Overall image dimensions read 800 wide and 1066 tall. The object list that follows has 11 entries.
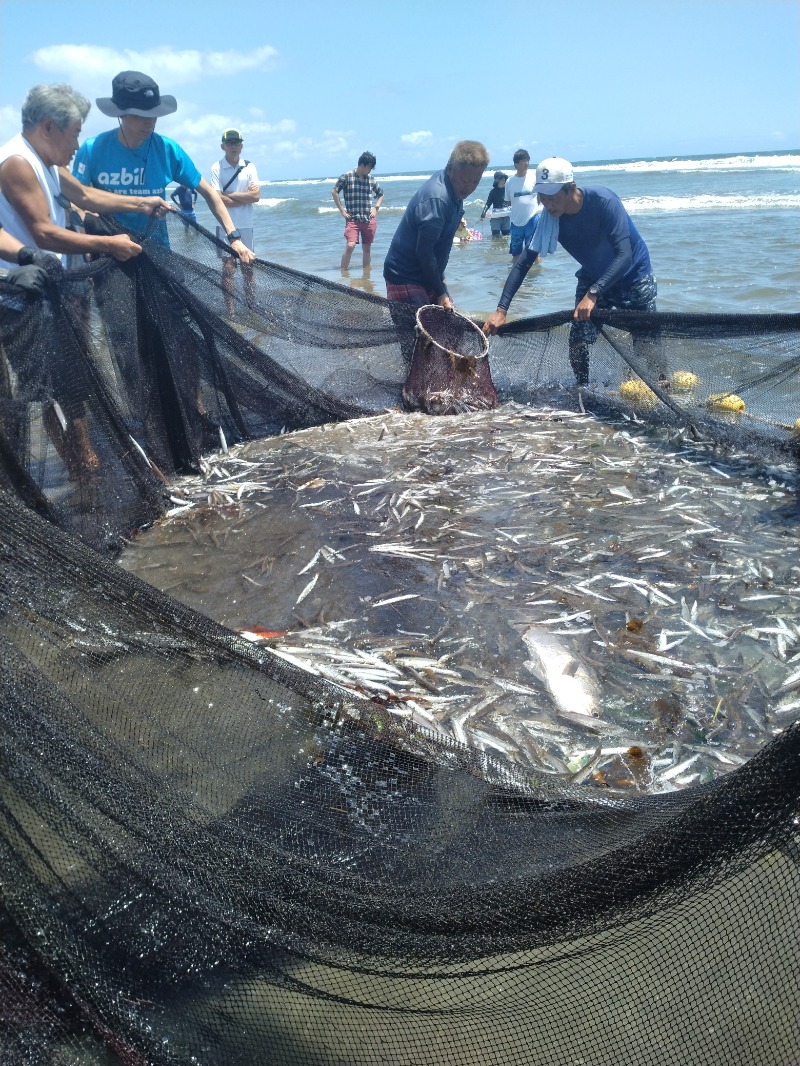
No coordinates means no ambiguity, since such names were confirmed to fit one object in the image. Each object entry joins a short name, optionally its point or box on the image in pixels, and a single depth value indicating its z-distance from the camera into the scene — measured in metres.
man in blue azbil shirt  6.55
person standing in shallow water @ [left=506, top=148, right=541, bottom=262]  13.54
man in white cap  7.71
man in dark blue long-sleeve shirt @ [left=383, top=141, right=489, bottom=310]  7.64
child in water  26.10
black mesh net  1.99
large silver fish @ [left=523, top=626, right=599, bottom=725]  3.97
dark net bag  8.30
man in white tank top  5.39
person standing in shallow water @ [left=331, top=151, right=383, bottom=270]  17.94
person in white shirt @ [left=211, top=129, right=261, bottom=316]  10.34
